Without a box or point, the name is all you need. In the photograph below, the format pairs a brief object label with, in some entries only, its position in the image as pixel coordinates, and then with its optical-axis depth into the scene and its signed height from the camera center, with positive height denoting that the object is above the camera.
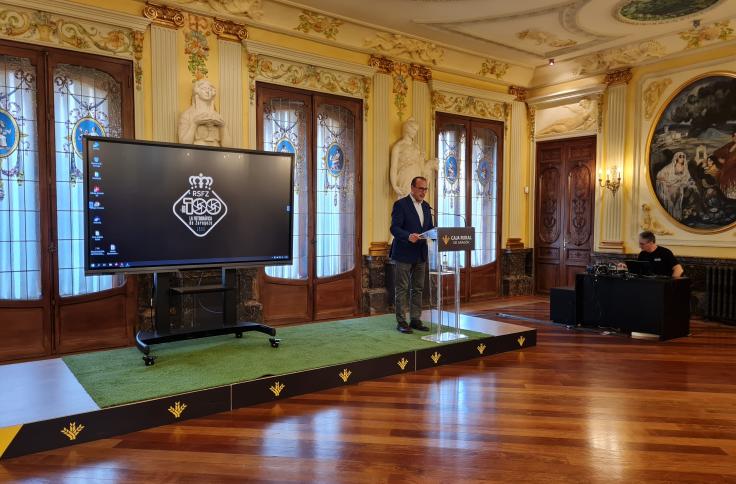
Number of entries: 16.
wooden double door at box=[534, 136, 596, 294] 8.00 +0.29
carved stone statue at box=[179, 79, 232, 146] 5.38 +1.11
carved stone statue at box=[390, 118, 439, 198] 7.01 +0.91
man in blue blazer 4.98 -0.20
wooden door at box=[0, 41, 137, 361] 4.63 +0.22
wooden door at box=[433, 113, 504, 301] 7.76 +0.58
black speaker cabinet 6.03 -0.91
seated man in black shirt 5.54 -0.31
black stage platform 2.78 -1.07
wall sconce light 7.50 +0.69
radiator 6.21 -0.77
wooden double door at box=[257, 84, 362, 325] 6.15 +0.32
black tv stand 4.14 -0.80
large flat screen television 4.02 +0.18
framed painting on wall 6.41 +0.95
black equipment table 5.31 -0.80
